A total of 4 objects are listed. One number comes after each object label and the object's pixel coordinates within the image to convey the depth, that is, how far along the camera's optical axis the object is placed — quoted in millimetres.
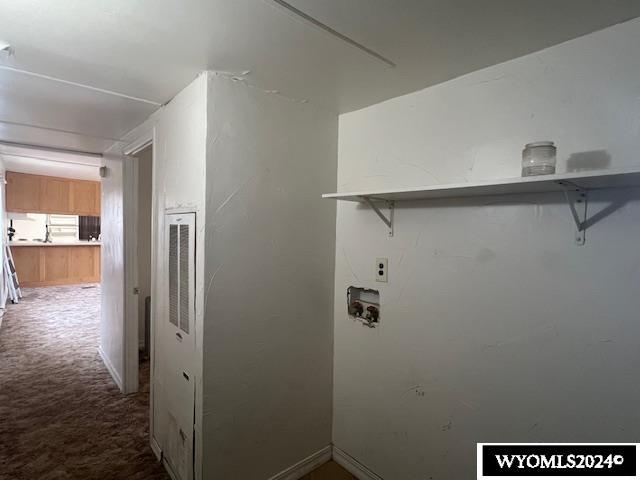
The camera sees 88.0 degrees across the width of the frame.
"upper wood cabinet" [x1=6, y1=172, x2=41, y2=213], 6246
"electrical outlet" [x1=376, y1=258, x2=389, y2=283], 1930
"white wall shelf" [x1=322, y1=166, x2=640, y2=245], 1021
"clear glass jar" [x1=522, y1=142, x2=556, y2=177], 1212
